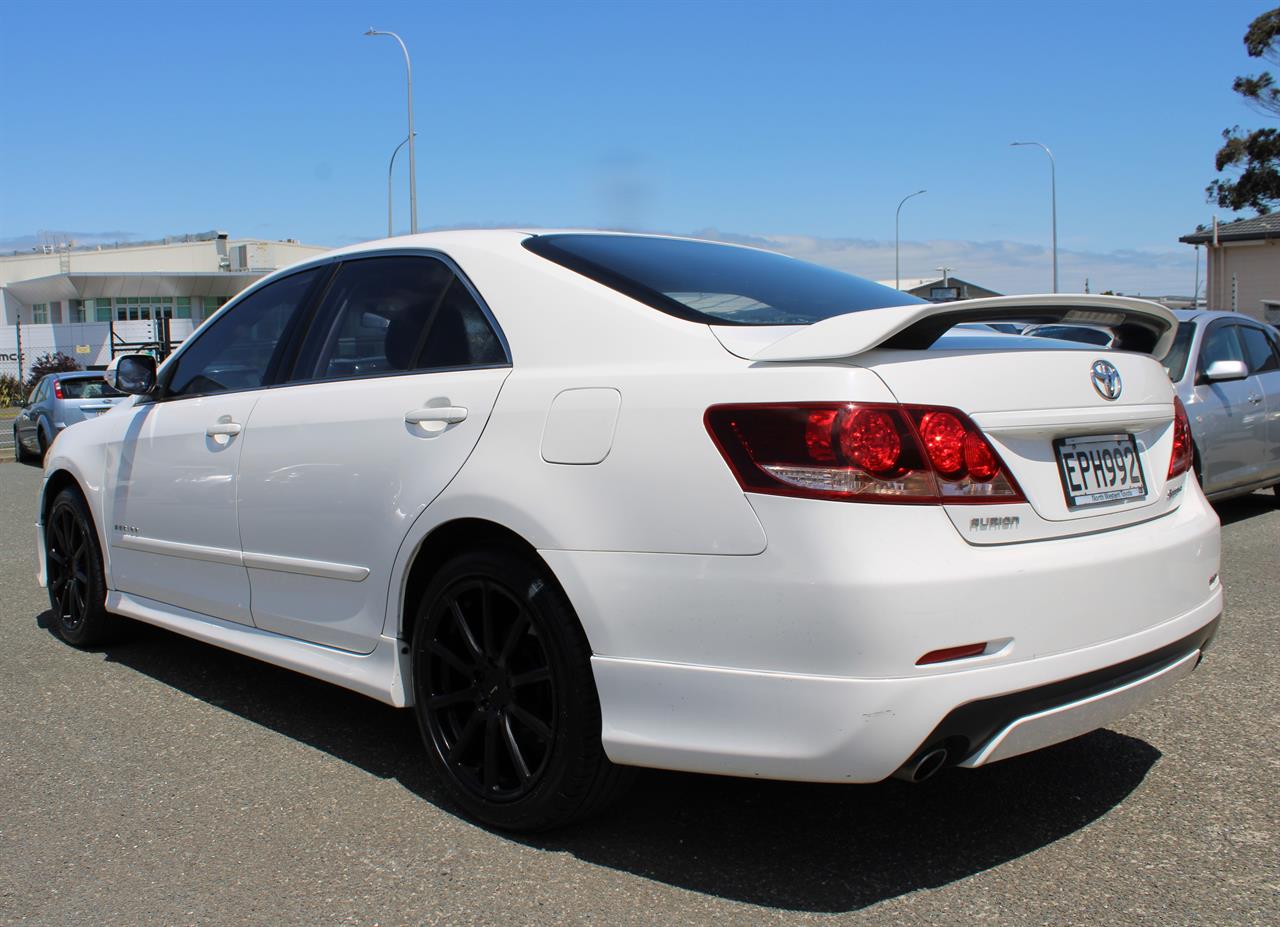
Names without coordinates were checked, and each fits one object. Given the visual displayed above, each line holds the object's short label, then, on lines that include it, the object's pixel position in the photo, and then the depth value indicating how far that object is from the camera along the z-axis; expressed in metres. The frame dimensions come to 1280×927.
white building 65.56
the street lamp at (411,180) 28.00
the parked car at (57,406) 17.39
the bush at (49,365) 44.28
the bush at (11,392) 42.94
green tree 39.66
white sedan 2.49
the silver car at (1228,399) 7.51
